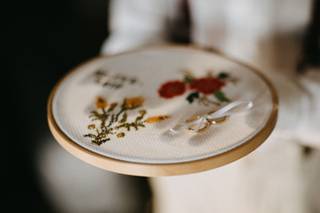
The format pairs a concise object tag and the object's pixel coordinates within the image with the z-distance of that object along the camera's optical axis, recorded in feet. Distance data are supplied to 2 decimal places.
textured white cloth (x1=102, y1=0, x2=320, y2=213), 2.00
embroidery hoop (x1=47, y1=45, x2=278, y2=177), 1.42
